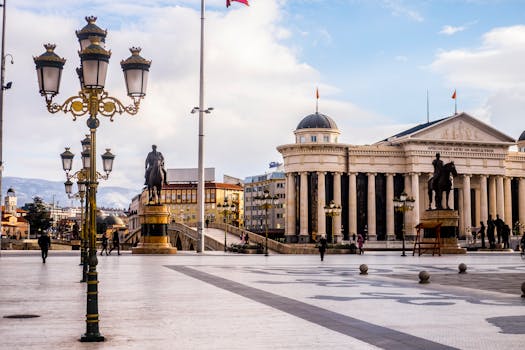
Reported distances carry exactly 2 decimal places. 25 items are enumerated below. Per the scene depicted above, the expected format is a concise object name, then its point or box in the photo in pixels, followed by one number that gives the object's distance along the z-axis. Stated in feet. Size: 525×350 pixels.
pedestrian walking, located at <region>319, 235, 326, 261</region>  141.02
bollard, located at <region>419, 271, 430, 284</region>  73.87
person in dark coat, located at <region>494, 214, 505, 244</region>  239.30
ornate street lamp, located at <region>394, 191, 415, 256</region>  203.82
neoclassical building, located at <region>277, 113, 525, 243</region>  333.01
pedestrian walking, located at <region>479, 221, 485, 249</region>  245.88
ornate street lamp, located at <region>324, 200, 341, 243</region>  240.69
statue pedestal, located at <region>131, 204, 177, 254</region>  165.89
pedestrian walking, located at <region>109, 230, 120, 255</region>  164.27
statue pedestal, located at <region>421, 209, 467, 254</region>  172.65
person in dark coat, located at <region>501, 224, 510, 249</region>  230.91
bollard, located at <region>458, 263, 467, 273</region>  93.91
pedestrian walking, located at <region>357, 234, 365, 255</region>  193.12
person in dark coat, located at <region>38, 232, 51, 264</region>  120.16
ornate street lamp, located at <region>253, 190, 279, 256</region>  195.72
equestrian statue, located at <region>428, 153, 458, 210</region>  172.65
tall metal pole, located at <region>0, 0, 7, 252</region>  142.51
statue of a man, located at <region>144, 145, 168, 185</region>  167.22
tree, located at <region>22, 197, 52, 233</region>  436.76
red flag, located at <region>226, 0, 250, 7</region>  161.27
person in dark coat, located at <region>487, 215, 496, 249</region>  238.68
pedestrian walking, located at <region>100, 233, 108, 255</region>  161.38
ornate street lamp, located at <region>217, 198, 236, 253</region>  246.27
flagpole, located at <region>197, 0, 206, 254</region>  170.91
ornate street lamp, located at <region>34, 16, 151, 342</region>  36.74
